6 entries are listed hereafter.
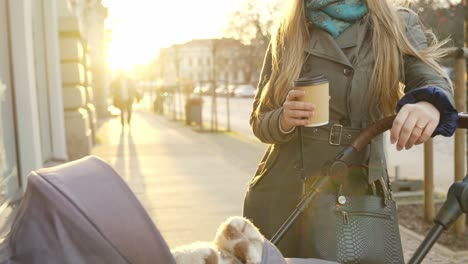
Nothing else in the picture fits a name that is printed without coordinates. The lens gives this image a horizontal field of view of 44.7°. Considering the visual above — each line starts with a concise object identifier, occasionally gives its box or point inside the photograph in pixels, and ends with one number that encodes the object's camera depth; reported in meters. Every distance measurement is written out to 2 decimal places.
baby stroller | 1.20
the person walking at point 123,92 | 17.89
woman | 1.94
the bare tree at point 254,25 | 12.06
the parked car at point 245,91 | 58.22
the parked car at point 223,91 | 65.62
